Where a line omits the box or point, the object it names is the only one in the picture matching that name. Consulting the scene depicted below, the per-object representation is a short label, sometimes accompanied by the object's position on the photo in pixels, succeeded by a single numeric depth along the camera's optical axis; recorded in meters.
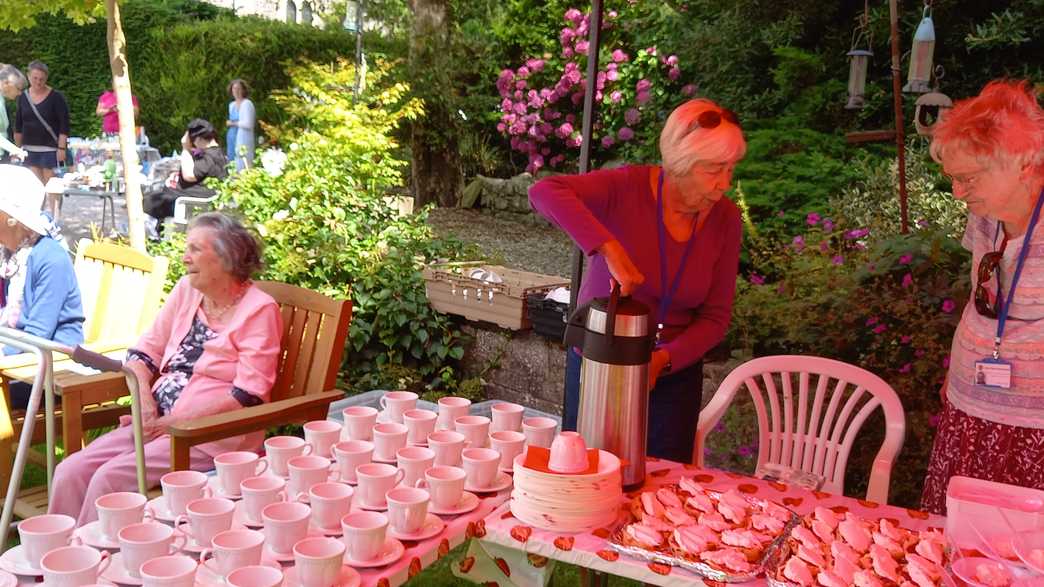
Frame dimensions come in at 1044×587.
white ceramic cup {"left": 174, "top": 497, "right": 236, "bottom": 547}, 1.61
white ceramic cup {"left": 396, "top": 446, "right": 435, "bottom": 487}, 1.92
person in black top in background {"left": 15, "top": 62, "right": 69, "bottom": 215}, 9.09
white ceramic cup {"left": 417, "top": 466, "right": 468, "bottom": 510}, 1.86
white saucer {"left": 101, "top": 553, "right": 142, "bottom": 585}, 1.50
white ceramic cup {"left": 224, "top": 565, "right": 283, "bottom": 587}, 1.43
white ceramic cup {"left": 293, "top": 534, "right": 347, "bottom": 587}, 1.50
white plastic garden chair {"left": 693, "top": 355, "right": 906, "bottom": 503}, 2.70
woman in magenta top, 2.25
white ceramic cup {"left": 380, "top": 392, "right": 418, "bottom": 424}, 2.28
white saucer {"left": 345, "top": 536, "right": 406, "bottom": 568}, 1.61
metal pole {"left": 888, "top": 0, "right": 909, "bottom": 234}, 4.25
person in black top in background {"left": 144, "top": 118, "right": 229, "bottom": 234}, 7.93
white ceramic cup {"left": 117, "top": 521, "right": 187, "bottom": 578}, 1.50
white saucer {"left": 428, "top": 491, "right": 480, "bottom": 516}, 1.86
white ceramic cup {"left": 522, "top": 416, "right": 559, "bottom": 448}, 2.16
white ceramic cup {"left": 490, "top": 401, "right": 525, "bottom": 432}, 2.22
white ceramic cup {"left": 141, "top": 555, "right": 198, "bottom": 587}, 1.38
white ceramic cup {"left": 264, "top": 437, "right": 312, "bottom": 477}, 1.94
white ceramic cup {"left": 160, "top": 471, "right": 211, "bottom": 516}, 1.74
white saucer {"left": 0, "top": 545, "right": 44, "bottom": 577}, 1.49
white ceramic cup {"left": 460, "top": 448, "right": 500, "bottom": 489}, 1.97
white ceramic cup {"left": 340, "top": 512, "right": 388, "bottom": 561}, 1.60
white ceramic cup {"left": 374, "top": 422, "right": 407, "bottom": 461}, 2.07
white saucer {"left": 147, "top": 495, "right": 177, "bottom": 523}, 1.74
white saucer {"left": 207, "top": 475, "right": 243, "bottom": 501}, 1.86
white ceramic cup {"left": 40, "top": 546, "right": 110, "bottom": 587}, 1.42
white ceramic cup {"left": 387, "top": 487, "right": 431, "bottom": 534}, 1.73
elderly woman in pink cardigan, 2.91
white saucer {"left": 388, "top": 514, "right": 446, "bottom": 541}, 1.73
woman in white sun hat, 3.50
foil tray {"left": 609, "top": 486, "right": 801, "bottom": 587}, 1.62
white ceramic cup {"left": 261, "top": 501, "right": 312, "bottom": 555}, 1.61
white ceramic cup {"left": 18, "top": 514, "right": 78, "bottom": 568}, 1.52
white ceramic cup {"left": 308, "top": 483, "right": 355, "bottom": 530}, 1.71
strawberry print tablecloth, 1.69
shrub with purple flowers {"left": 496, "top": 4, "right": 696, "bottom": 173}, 8.37
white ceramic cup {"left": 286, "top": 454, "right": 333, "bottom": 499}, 1.85
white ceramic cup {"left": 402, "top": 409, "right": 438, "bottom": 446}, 2.17
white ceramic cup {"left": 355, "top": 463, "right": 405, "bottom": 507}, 1.83
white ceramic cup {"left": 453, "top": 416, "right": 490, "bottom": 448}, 2.15
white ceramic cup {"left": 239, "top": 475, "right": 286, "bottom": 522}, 1.72
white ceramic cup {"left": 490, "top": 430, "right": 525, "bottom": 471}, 2.11
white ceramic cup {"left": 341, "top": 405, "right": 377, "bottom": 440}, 2.15
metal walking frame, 2.26
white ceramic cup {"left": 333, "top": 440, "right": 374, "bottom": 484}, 1.93
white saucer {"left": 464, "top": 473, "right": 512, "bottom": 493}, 1.98
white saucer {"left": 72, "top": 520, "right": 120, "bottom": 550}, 1.60
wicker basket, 5.05
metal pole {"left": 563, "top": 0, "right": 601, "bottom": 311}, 3.33
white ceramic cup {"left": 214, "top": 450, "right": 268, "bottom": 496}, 1.86
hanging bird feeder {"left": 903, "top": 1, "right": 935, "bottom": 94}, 4.16
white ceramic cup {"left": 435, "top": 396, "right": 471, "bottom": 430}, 2.24
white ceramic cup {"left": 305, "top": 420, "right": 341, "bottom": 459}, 2.04
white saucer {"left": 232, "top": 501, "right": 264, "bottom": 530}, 1.72
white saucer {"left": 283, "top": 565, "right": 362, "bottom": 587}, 1.53
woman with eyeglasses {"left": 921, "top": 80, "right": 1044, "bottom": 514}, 2.10
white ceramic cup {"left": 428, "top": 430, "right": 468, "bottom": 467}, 2.03
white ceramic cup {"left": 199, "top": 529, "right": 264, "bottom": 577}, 1.51
